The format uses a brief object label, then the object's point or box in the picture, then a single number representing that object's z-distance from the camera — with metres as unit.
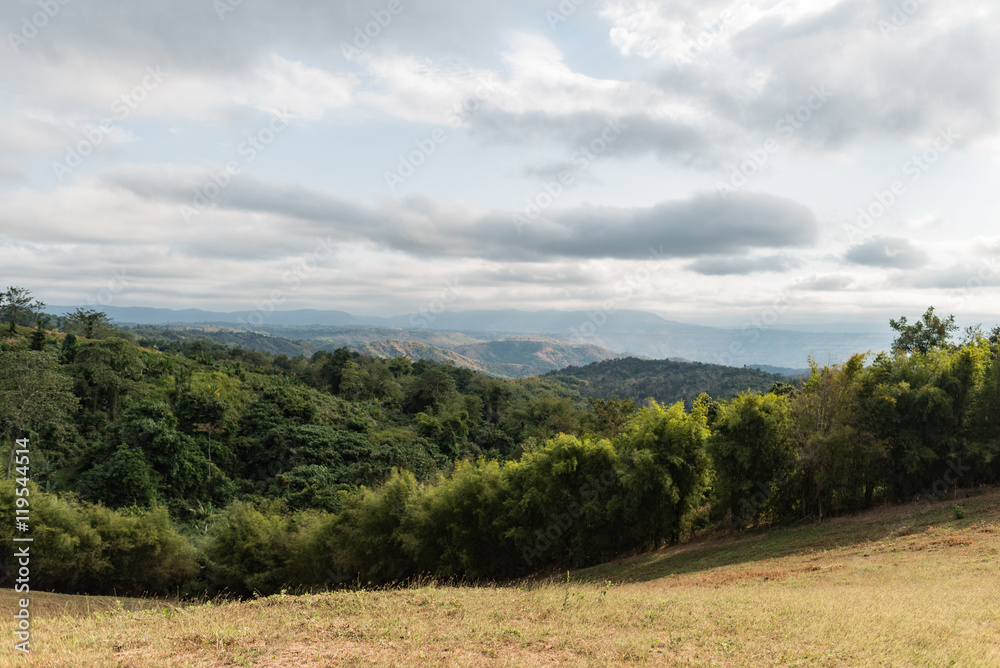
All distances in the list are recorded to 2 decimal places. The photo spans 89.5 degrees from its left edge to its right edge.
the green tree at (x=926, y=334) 48.62
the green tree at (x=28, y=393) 39.78
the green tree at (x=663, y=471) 28.47
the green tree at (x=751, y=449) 28.33
